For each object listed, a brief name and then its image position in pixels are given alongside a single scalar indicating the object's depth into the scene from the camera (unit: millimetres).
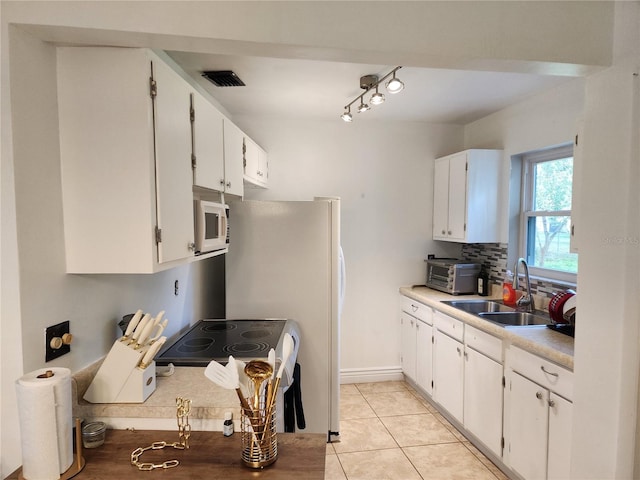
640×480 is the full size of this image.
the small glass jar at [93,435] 1261
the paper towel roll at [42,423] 1055
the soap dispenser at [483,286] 3420
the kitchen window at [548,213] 2830
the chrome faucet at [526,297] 2846
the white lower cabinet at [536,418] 1925
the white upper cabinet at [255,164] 2789
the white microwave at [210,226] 1815
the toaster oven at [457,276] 3402
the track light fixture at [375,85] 2222
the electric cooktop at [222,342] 1906
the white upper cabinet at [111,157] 1305
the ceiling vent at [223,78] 2459
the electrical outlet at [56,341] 1255
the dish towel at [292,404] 2348
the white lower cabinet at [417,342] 3289
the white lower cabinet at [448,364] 2824
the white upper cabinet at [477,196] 3305
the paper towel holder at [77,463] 1115
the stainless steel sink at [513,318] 2770
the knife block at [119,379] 1398
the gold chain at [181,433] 1241
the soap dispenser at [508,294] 3035
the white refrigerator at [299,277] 2748
